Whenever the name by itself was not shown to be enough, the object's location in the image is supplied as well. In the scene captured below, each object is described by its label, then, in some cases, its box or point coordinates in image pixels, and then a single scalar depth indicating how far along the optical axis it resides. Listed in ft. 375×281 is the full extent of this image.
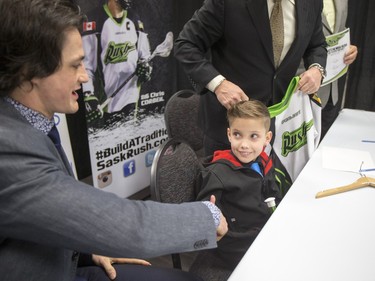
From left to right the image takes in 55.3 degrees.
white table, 2.93
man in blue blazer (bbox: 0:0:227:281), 2.14
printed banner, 7.25
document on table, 4.93
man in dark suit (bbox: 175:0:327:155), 5.10
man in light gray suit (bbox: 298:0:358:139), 7.02
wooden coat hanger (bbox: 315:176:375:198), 4.17
